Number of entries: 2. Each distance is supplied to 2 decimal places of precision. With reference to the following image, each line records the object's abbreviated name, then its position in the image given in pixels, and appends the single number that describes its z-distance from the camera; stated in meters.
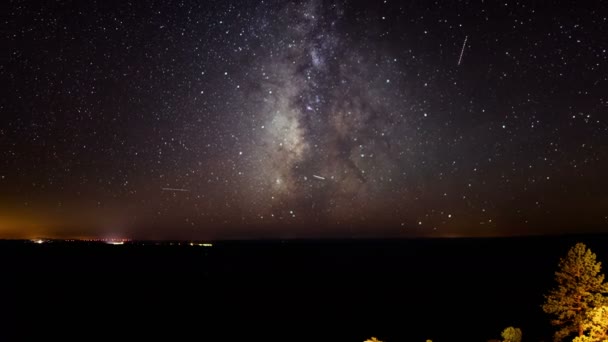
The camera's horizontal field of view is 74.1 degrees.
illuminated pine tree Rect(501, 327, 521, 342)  19.47
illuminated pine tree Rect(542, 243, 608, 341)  16.86
